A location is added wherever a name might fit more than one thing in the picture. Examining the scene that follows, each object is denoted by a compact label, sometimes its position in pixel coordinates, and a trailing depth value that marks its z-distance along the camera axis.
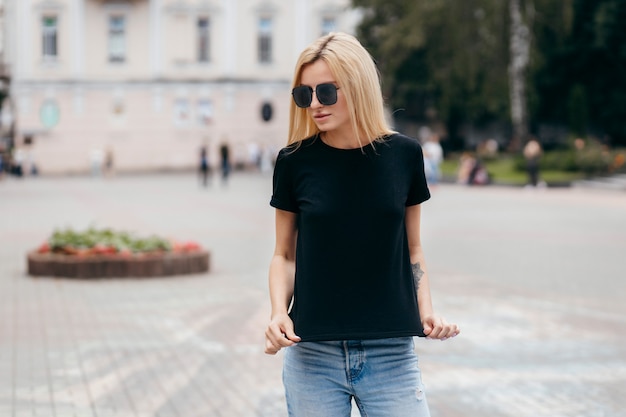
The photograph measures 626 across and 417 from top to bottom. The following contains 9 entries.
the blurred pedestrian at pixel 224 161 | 41.09
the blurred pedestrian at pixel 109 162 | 52.97
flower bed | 12.82
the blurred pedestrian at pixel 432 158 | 34.77
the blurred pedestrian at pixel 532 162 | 36.97
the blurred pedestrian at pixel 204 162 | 40.16
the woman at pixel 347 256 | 3.33
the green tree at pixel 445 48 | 45.94
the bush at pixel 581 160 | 39.28
